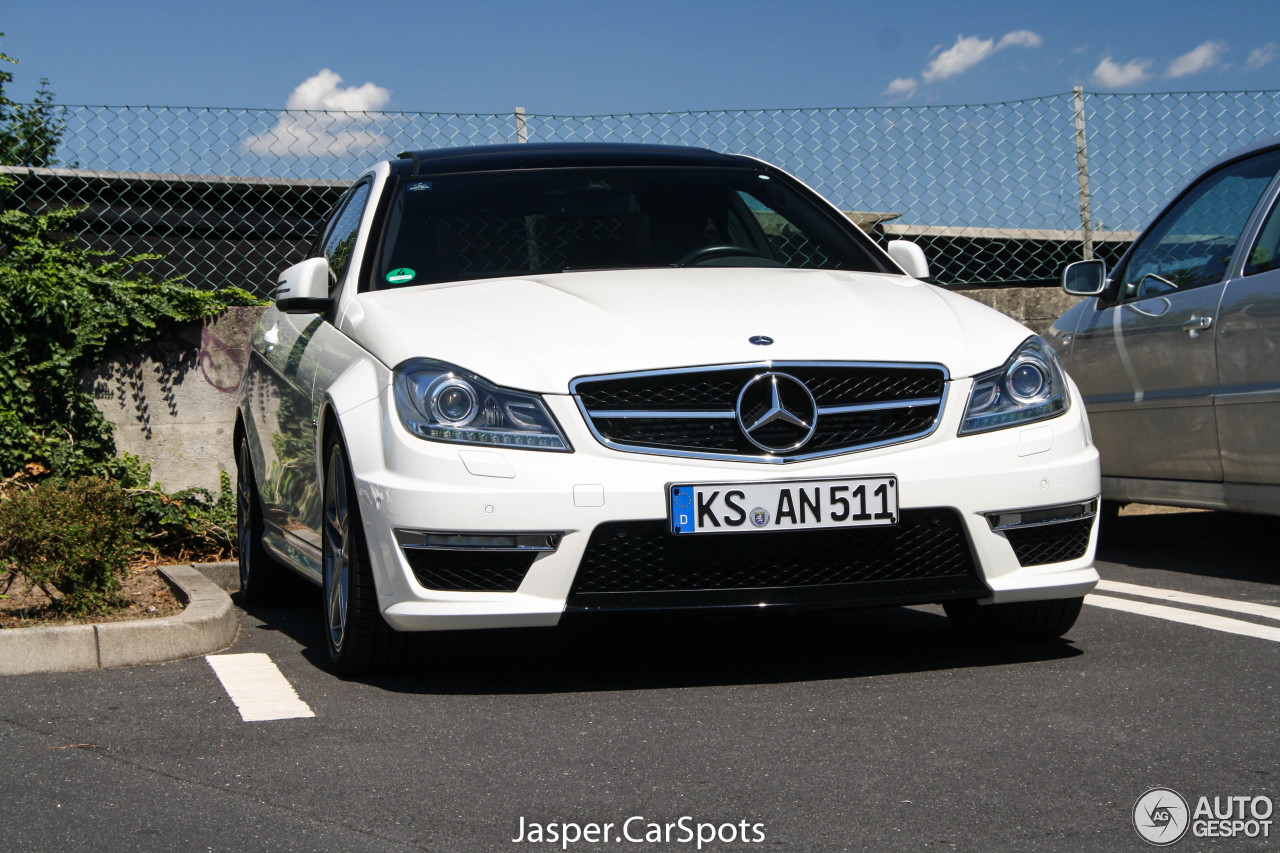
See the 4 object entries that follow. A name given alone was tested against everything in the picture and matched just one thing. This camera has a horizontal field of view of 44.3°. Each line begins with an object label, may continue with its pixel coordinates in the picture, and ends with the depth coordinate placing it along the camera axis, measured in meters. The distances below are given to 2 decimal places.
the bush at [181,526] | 7.79
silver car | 5.98
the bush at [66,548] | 5.29
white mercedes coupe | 4.04
